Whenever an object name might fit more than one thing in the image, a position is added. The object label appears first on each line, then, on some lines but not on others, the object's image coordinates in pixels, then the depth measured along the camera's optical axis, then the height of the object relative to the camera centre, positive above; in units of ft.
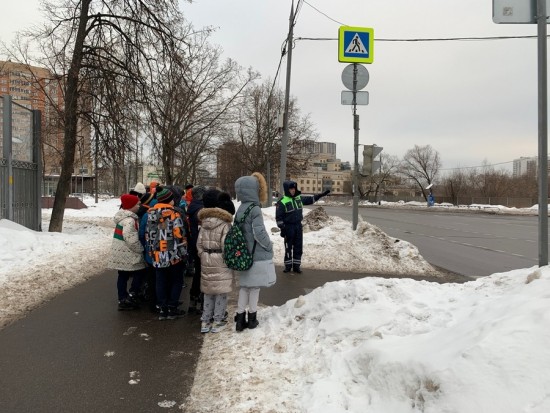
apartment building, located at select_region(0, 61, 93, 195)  46.80 +13.47
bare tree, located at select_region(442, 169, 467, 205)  213.66 +7.51
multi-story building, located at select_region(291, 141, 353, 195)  445.78 +26.55
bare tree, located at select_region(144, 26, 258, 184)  44.37 +14.17
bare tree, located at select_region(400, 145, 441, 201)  267.80 +20.38
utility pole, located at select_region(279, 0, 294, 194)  51.58 +14.11
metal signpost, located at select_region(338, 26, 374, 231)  34.60 +11.41
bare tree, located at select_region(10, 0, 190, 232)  42.80 +15.45
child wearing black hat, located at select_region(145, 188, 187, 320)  17.35 -1.95
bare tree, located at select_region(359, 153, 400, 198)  305.12 +15.94
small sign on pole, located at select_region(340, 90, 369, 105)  35.70 +8.54
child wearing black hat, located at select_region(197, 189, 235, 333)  16.08 -2.32
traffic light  36.86 +3.48
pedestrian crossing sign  34.55 +12.59
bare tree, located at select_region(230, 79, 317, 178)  124.88 +19.83
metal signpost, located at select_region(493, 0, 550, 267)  14.16 +5.28
